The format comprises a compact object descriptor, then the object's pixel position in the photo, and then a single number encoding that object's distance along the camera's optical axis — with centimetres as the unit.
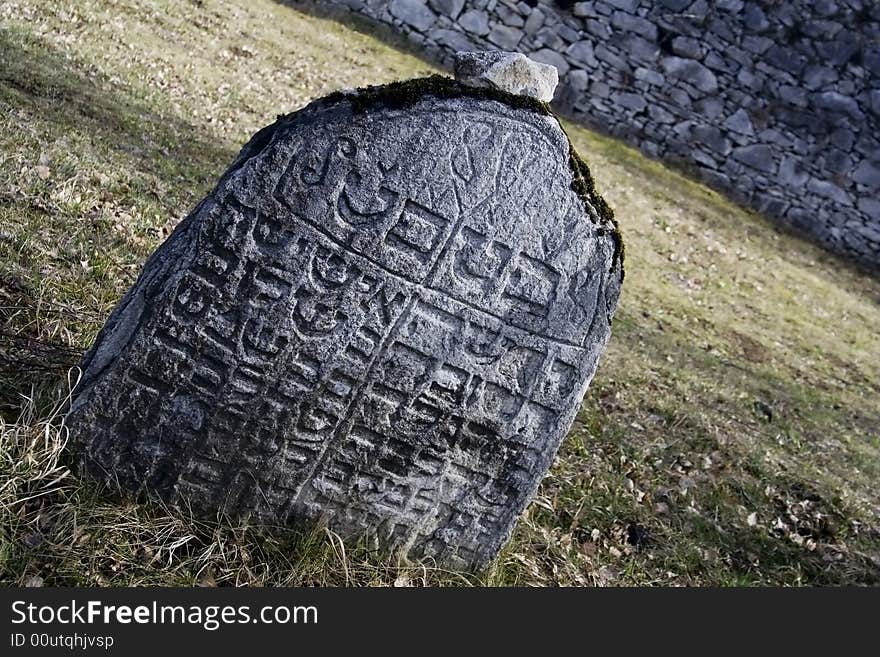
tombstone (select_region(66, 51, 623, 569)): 292
